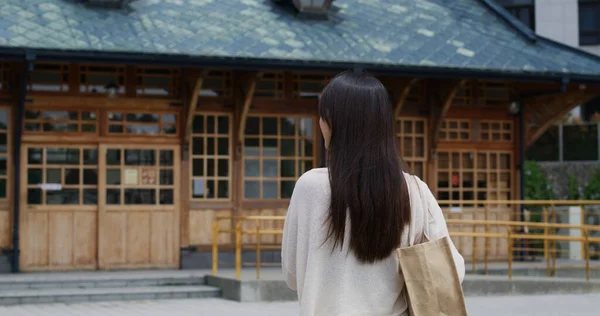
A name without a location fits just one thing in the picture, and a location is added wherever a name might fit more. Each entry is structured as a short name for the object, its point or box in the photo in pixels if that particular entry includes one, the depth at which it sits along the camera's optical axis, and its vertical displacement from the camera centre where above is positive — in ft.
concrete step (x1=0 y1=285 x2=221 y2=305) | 43.65 -4.27
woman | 11.07 -0.27
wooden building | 50.44 +4.00
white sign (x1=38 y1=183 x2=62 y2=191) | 51.16 +0.03
